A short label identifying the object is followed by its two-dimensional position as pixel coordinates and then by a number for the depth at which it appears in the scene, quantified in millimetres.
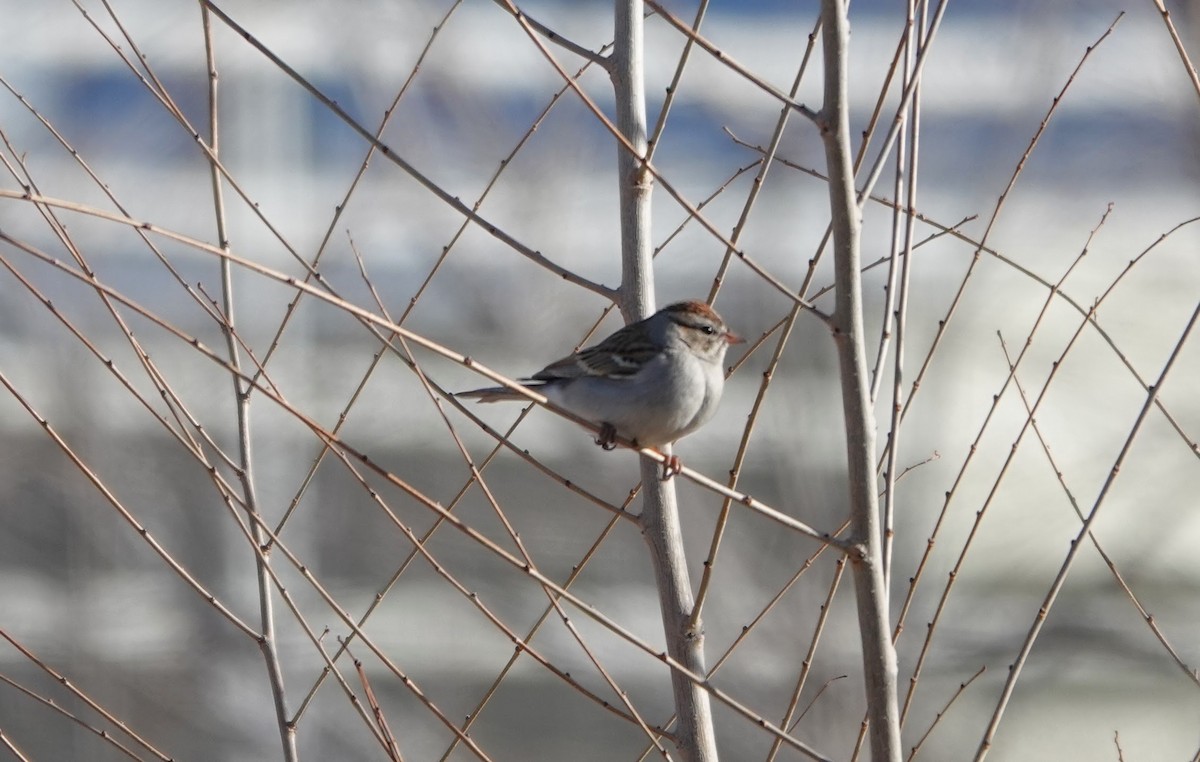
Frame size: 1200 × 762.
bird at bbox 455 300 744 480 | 5531
